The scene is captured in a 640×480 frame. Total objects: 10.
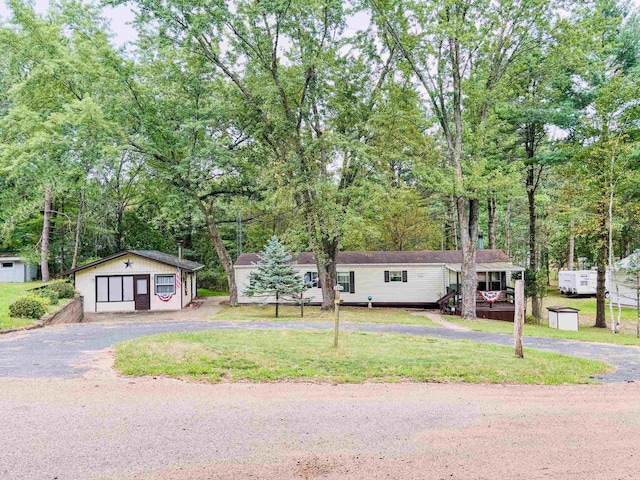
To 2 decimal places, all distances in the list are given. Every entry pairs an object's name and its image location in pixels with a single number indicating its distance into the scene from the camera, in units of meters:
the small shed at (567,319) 17.34
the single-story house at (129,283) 21.53
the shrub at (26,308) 13.28
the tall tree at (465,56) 17.42
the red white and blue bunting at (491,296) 21.02
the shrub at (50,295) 16.24
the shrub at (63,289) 18.48
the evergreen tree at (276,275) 18.88
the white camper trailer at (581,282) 31.52
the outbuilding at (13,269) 28.32
